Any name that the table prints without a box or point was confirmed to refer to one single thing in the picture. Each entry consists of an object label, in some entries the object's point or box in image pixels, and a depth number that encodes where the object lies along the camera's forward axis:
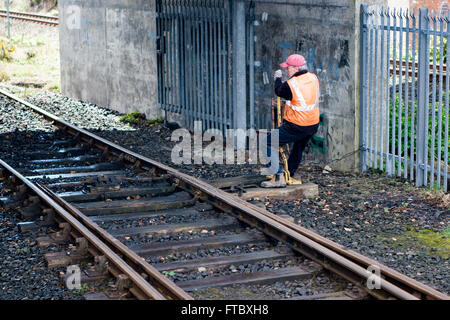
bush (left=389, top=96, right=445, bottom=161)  11.57
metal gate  14.09
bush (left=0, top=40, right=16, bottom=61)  30.22
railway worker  9.97
